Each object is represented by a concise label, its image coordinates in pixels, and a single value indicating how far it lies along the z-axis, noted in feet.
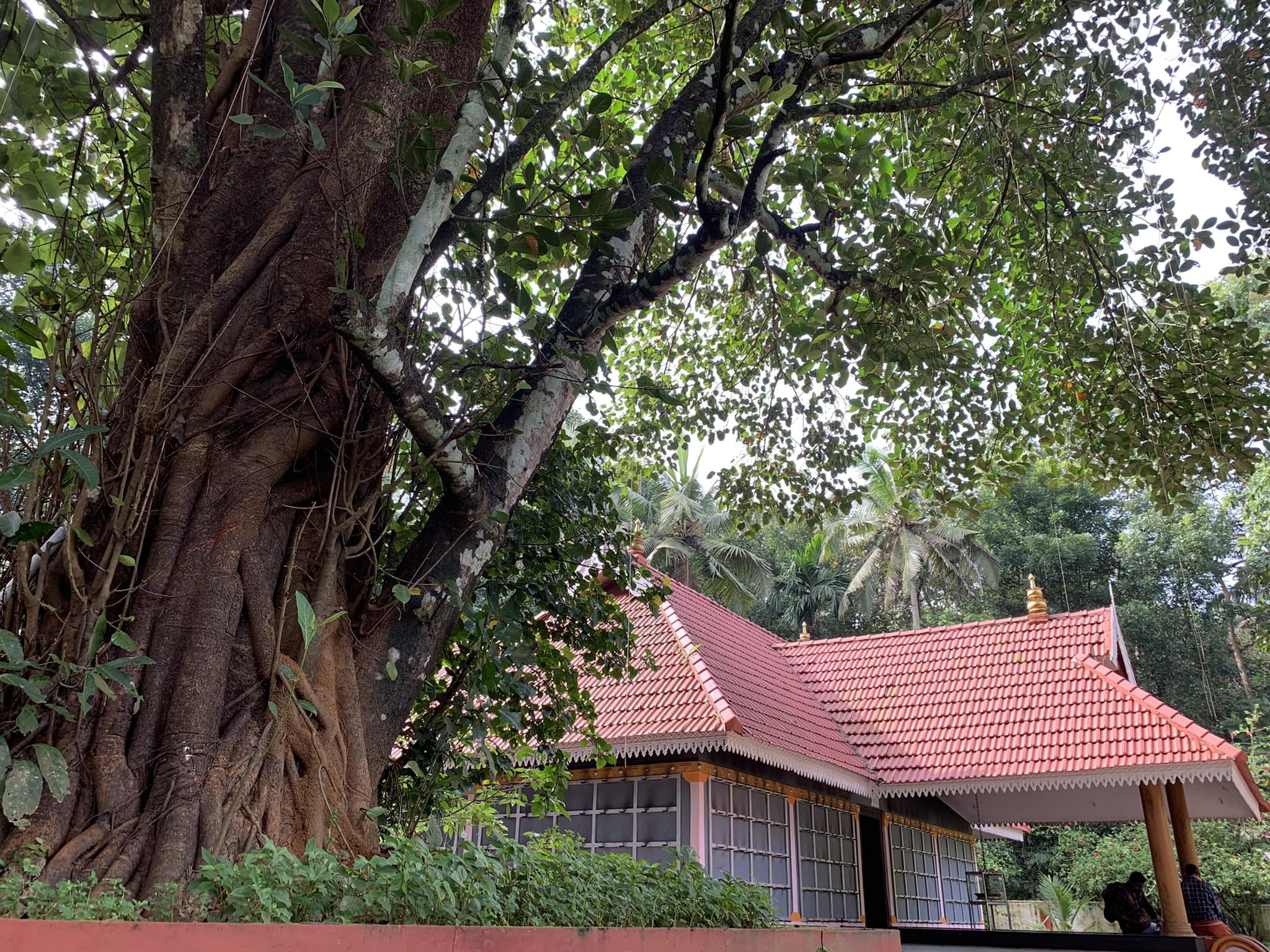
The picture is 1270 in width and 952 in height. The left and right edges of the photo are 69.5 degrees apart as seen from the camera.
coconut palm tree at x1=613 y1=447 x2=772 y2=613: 89.10
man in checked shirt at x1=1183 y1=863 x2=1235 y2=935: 32.22
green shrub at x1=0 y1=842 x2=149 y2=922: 5.22
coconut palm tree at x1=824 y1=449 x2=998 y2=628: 87.45
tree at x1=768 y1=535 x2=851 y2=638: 99.76
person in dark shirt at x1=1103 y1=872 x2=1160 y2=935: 32.24
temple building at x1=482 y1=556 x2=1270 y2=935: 29.04
